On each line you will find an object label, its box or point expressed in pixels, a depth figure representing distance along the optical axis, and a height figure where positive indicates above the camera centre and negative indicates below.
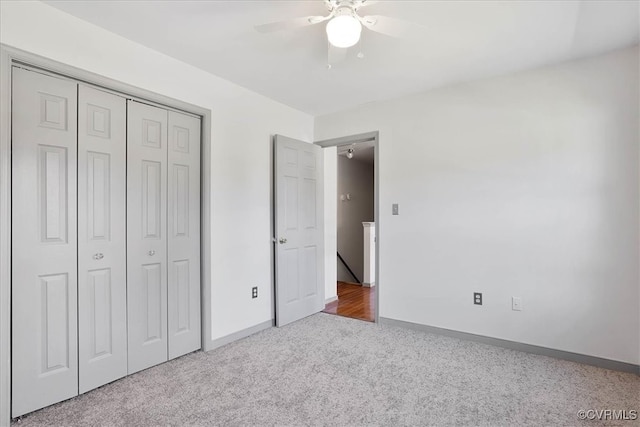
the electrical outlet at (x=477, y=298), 3.06 -0.76
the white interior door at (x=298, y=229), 3.54 -0.16
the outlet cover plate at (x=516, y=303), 2.87 -0.77
